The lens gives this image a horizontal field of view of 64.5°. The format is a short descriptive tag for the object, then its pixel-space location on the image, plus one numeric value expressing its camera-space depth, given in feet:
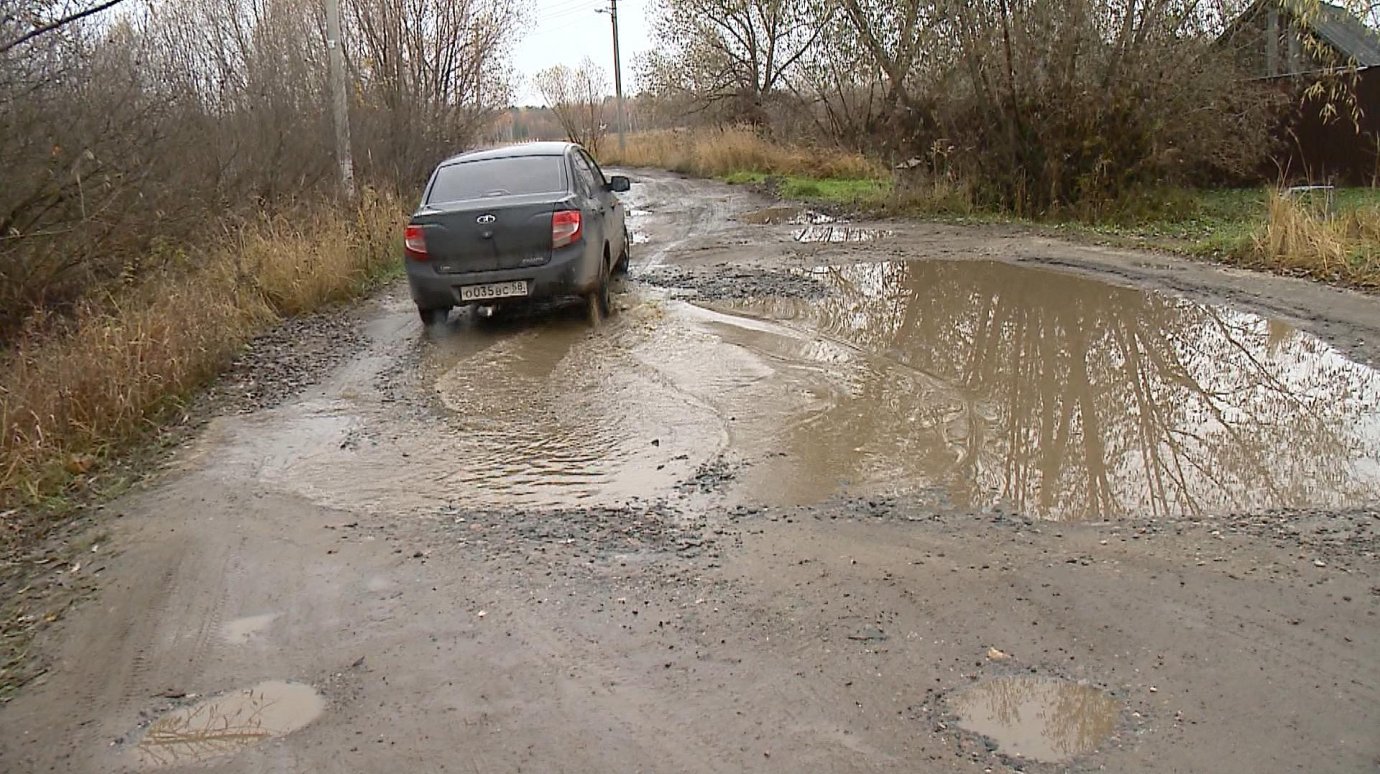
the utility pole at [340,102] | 51.06
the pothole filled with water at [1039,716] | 10.75
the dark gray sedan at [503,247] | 31.53
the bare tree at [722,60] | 125.18
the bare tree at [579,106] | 157.17
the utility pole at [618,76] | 148.05
